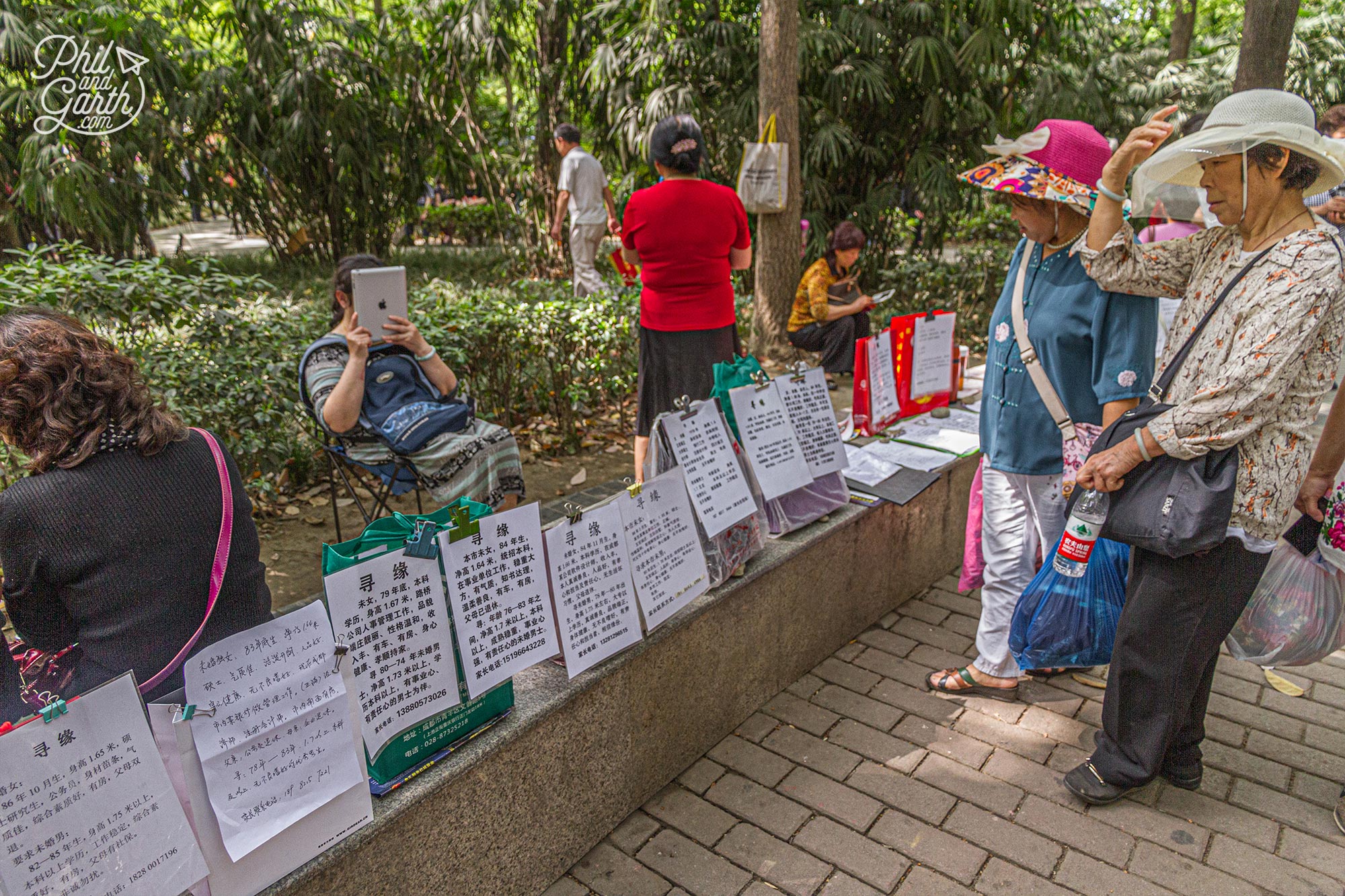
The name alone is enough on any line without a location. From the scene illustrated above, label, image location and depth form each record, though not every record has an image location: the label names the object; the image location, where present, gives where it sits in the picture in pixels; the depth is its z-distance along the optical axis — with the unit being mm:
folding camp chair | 3410
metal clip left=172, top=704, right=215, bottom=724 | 1466
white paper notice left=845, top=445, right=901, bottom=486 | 3672
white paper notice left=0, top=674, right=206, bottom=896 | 1274
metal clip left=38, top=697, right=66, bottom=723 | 1295
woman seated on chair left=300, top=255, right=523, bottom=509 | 3178
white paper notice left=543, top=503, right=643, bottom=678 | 2189
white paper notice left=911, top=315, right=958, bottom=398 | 4391
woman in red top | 3904
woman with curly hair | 1666
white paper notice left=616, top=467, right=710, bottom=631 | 2408
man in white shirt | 7652
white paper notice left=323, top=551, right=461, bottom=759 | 1751
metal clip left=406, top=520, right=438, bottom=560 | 1838
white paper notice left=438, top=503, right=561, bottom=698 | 1972
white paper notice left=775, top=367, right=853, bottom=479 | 3162
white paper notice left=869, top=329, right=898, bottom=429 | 4117
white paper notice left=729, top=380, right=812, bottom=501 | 2926
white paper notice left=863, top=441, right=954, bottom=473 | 3861
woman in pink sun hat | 2590
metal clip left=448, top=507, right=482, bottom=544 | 1947
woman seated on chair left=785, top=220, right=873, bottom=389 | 5785
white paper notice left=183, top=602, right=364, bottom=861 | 1521
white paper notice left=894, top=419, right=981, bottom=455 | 4086
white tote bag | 6266
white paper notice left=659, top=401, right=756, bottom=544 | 2619
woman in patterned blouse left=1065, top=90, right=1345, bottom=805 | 2043
